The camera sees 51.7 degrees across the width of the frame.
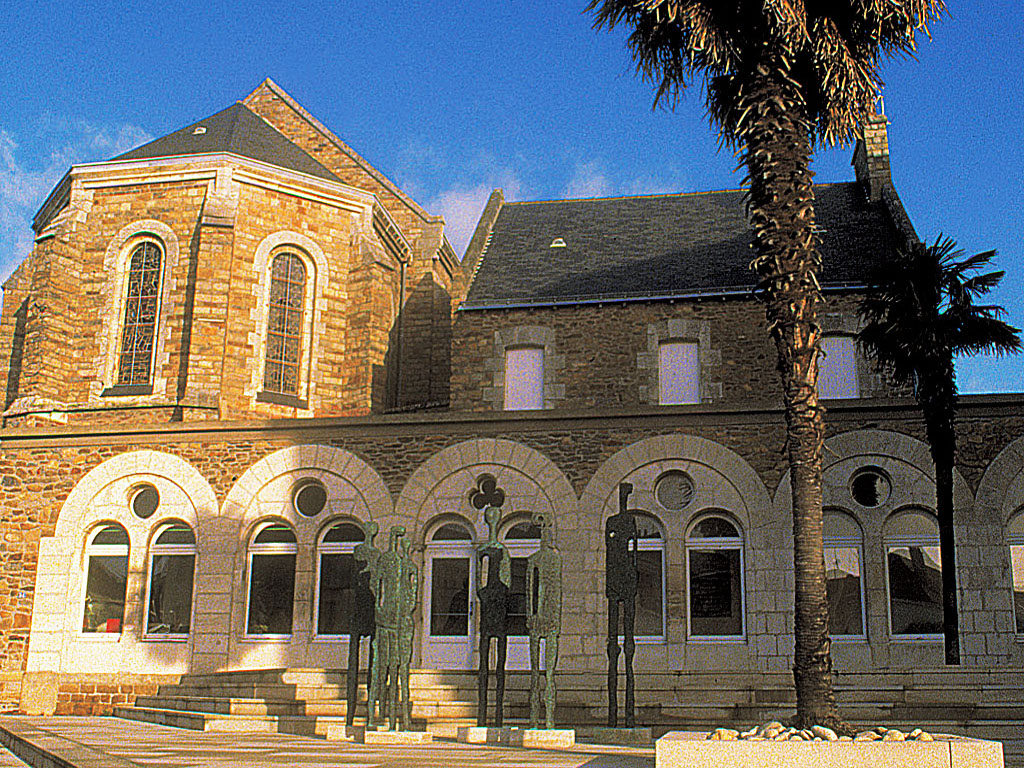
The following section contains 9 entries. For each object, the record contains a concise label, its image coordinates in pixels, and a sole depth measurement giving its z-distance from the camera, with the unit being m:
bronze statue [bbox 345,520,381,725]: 13.43
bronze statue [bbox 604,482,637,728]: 13.26
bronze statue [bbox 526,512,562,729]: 12.84
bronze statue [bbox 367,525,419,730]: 13.20
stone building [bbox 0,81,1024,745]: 16.42
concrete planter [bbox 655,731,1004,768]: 8.55
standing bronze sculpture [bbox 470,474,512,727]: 13.22
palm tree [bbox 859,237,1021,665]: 16.09
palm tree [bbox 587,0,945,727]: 10.91
